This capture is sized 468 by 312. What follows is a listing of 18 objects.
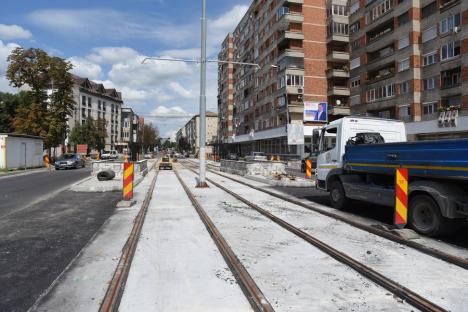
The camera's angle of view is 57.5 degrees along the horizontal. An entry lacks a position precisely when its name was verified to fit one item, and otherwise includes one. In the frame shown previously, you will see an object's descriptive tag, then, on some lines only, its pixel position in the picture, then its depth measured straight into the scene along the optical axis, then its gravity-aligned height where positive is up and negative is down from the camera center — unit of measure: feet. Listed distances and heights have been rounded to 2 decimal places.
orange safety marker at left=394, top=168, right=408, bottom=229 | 27.58 -3.08
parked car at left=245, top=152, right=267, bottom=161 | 161.33 -2.47
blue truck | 25.05 -1.36
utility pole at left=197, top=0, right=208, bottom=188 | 63.77 +7.51
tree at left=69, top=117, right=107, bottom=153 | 238.89 +8.83
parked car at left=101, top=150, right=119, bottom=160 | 222.81 -3.48
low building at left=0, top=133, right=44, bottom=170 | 114.73 -0.23
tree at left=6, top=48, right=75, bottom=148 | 155.43 +22.10
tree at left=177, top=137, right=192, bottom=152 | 525.18 +5.90
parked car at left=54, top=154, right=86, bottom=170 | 127.75 -3.51
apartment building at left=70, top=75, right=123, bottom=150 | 295.89 +34.35
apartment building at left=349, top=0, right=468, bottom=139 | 120.78 +28.93
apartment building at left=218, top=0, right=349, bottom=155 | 198.70 +41.45
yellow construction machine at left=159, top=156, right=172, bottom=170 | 133.49 -4.26
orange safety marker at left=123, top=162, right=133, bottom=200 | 43.24 -3.15
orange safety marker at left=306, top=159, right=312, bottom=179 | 76.82 -3.15
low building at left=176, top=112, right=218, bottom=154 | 520.51 +27.77
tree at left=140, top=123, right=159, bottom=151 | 371.37 +14.50
